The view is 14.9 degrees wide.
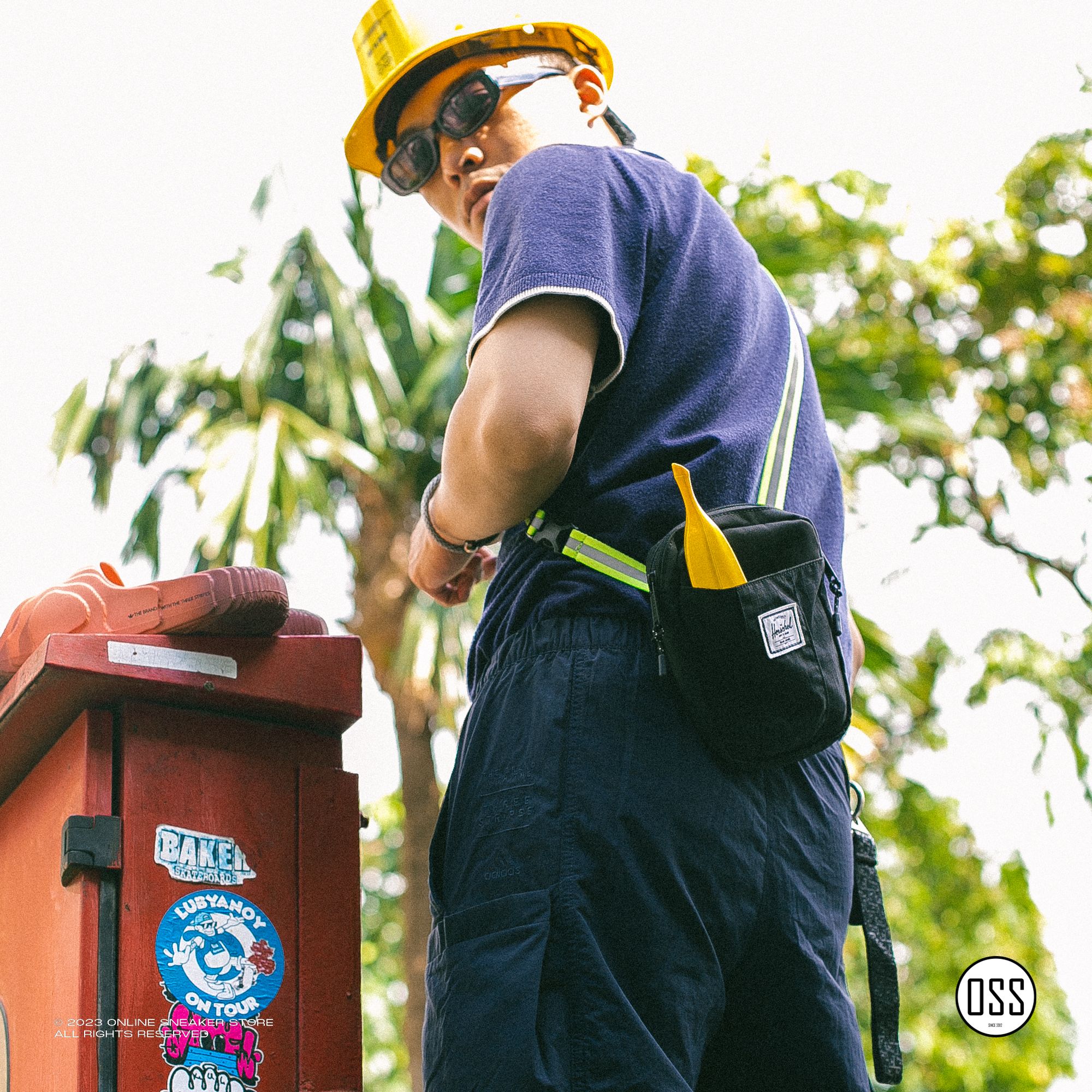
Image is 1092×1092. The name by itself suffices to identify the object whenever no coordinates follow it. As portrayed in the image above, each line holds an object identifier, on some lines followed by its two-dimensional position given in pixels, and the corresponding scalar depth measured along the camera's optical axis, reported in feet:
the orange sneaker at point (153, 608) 12.40
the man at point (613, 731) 11.79
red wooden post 12.14
